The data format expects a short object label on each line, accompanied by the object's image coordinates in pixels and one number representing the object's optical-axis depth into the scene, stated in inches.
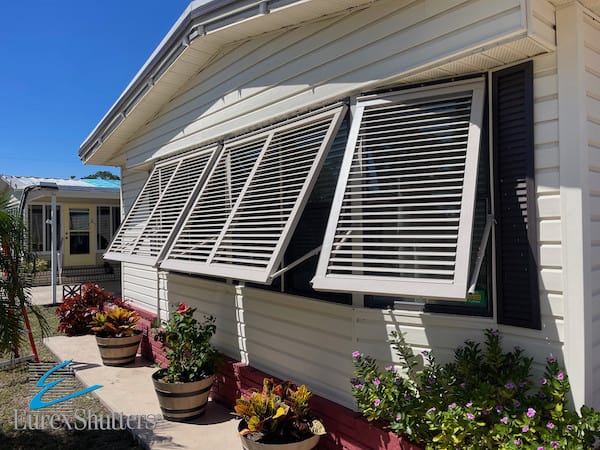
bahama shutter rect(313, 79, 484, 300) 110.0
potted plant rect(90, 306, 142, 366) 255.6
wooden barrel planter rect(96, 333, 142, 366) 255.1
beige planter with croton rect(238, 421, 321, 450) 133.7
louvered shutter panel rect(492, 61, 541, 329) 111.2
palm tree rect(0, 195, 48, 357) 191.3
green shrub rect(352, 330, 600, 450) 95.0
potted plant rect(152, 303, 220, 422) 179.5
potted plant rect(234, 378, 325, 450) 135.7
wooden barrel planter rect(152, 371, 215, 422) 178.5
